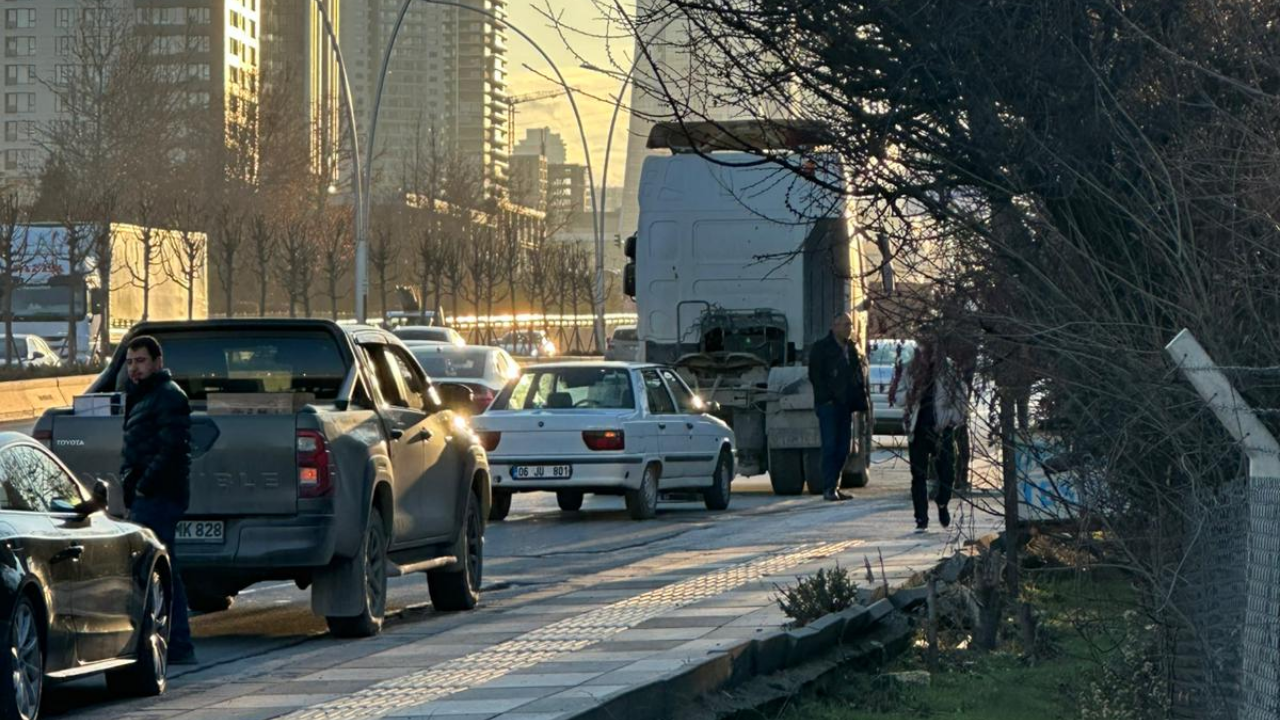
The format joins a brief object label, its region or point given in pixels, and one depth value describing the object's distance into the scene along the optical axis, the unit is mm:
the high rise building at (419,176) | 132750
